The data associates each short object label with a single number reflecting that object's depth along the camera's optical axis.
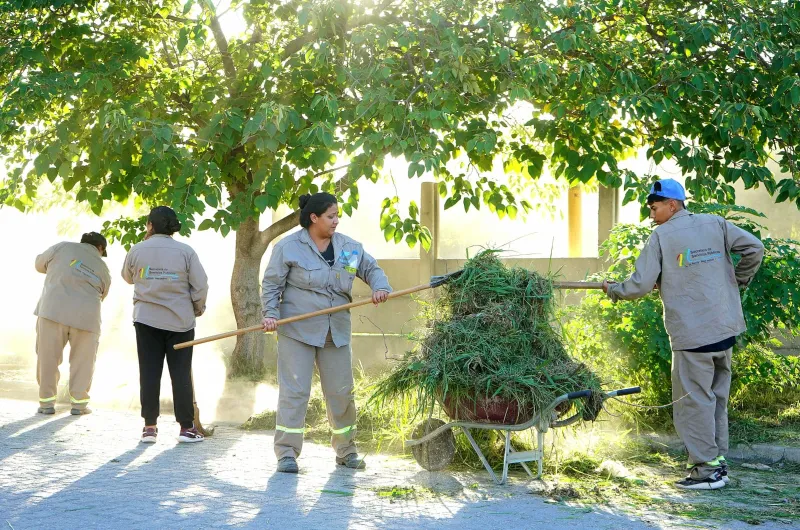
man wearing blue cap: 5.91
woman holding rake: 6.46
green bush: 7.27
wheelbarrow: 5.65
